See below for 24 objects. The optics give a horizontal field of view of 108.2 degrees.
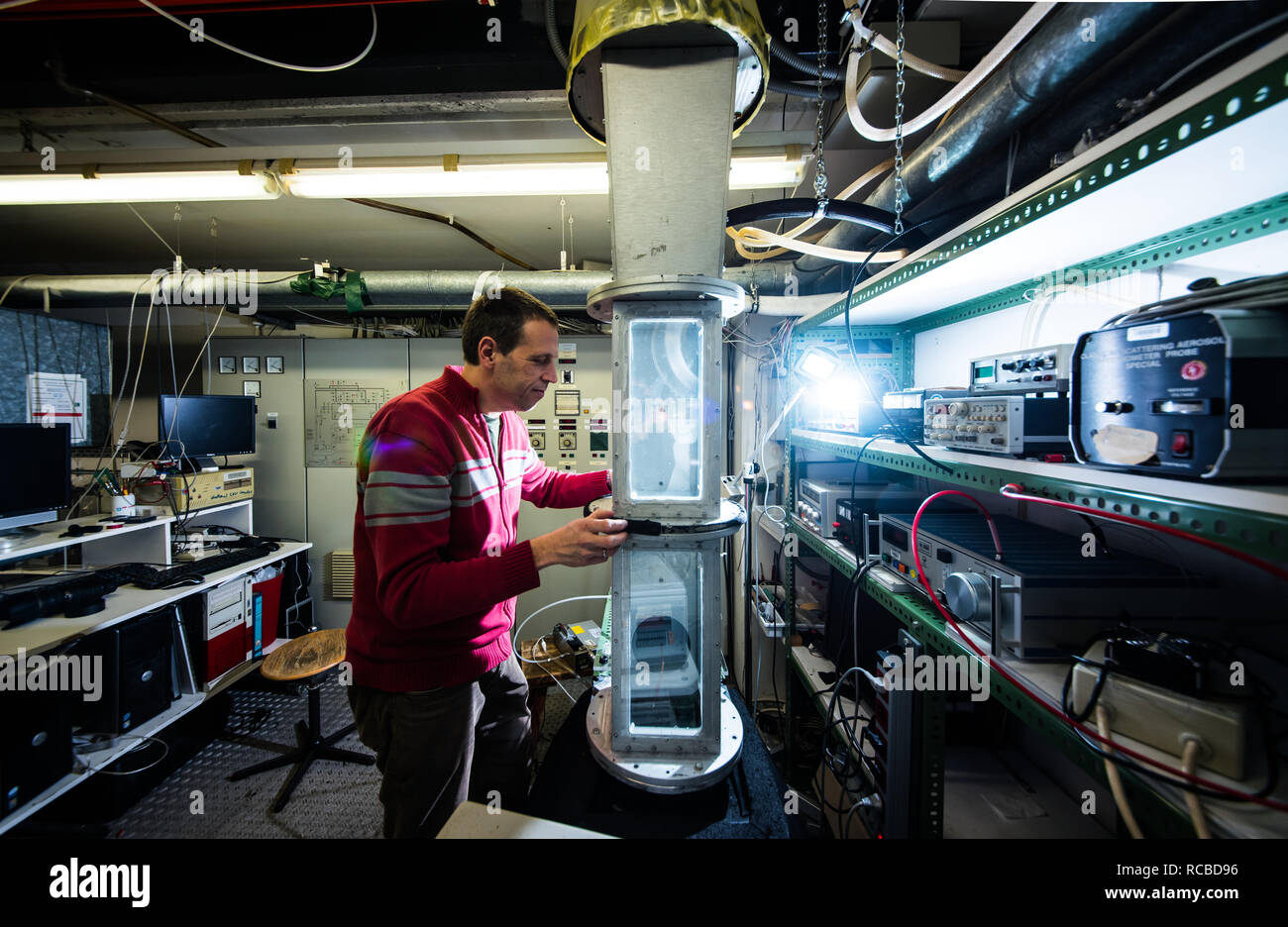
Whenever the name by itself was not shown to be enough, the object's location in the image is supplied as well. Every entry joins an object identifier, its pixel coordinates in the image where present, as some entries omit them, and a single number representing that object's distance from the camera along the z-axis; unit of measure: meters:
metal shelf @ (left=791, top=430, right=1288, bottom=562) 0.47
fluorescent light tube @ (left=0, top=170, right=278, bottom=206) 1.68
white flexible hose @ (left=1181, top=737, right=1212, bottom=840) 0.53
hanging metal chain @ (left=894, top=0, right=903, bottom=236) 1.03
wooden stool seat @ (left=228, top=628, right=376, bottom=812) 2.25
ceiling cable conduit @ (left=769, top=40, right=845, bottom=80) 1.31
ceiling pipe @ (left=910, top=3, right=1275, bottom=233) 0.71
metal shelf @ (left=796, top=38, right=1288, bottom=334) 0.51
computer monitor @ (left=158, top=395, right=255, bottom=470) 2.82
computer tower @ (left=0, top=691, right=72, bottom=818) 1.69
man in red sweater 1.12
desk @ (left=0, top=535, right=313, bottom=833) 1.74
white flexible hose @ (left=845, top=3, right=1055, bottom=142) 0.78
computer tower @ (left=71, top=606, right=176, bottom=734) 2.05
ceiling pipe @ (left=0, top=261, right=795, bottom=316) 2.72
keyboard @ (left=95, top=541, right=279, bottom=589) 2.32
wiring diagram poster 3.49
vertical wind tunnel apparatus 0.97
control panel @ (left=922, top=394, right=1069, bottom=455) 0.82
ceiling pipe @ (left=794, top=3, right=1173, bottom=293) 0.76
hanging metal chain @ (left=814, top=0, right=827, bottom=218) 1.27
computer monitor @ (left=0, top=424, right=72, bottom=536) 2.06
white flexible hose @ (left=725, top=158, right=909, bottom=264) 1.27
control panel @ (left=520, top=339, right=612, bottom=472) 3.45
